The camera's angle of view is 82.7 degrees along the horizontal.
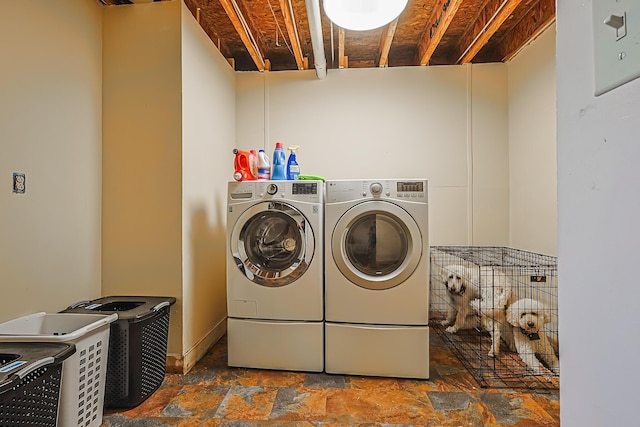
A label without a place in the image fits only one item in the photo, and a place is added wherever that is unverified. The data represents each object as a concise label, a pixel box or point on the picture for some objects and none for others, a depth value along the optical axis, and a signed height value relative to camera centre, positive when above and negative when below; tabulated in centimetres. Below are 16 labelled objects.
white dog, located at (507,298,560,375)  204 -69
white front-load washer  221 -42
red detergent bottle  235 +32
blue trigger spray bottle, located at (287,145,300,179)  246 +32
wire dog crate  205 -65
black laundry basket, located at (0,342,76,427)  109 -53
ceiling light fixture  188 +108
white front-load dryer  212 -37
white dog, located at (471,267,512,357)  220 -53
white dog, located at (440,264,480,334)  249 -59
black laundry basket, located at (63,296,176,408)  174 -68
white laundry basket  139 -57
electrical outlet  161 +15
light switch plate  37 +18
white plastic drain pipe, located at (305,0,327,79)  202 +118
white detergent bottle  238 +31
